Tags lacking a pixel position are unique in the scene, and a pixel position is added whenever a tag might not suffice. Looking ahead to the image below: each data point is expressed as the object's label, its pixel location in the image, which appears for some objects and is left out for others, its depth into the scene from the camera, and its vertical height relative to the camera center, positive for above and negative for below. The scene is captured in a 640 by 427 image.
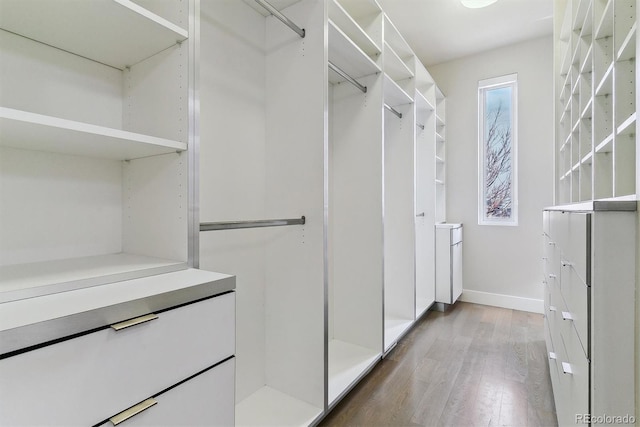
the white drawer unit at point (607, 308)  0.79 -0.26
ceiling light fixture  2.47 +1.65
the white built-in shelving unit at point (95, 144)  0.86 +0.20
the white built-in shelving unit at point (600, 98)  1.13 +0.52
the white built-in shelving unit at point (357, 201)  2.23 +0.07
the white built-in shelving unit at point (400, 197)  2.83 +0.12
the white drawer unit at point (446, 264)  3.35 -0.59
